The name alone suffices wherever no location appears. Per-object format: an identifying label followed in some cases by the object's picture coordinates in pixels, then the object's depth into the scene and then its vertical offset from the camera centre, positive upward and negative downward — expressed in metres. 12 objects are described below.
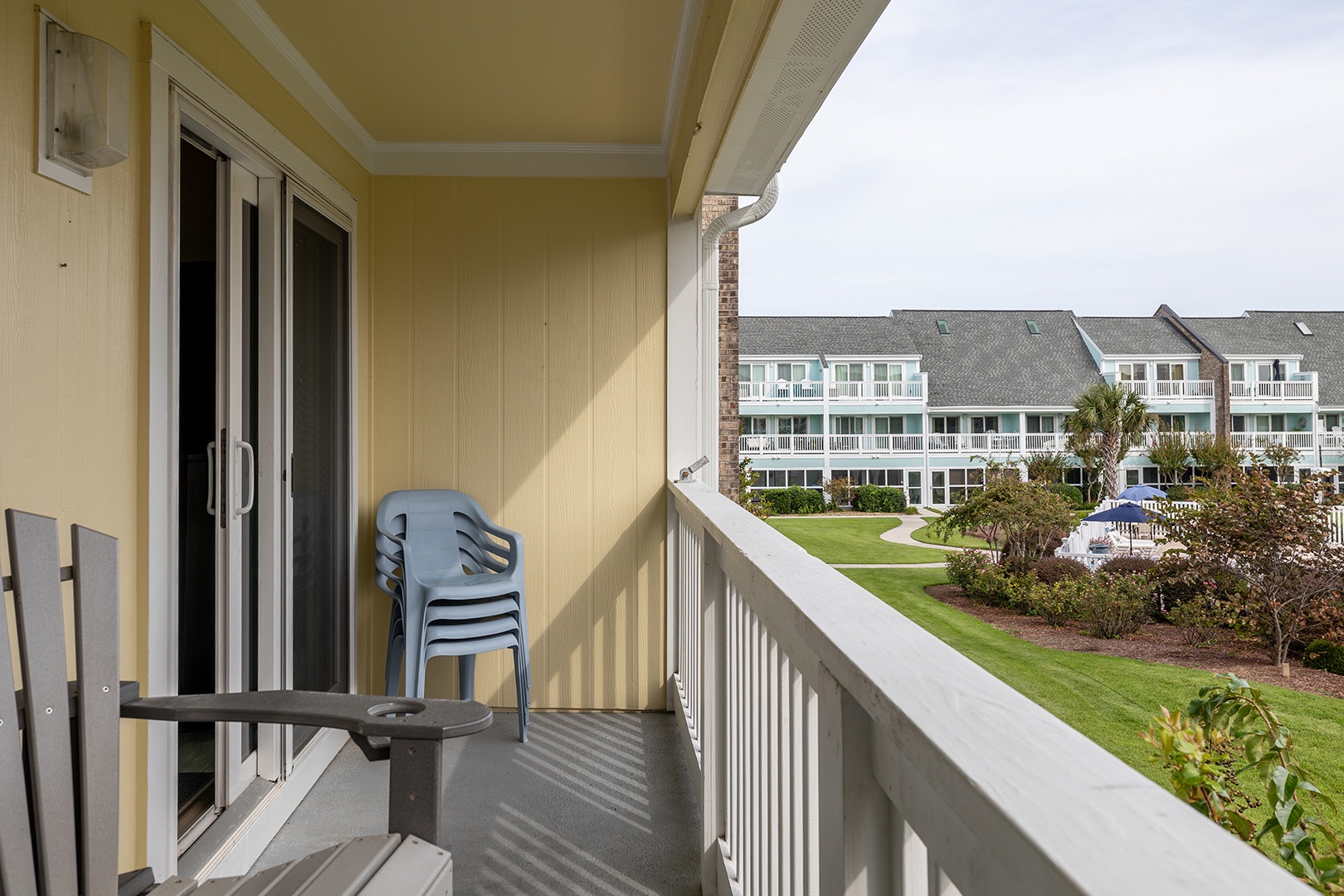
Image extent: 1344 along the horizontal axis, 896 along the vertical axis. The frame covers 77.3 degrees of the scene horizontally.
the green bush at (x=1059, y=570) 6.75 -1.08
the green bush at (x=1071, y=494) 11.21 -0.70
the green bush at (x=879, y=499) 17.77 -1.13
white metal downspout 3.72 +0.59
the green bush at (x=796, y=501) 16.47 -1.07
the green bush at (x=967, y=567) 8.25 -1.20
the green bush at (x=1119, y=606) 5.07 -1.01
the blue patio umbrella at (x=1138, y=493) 10.14 -0.57
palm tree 14.25 +0.46
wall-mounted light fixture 1.58 +0.67
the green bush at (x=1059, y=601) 5.96 -1.14
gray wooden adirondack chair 1.15 -0.44
